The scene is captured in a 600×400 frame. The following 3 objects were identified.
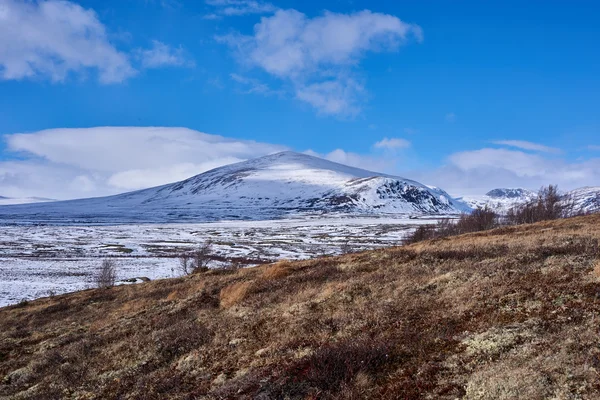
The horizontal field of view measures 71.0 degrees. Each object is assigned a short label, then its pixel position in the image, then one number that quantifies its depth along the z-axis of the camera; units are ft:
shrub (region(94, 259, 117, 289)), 185.76
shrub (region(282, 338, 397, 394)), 29.48
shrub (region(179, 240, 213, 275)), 233.64
